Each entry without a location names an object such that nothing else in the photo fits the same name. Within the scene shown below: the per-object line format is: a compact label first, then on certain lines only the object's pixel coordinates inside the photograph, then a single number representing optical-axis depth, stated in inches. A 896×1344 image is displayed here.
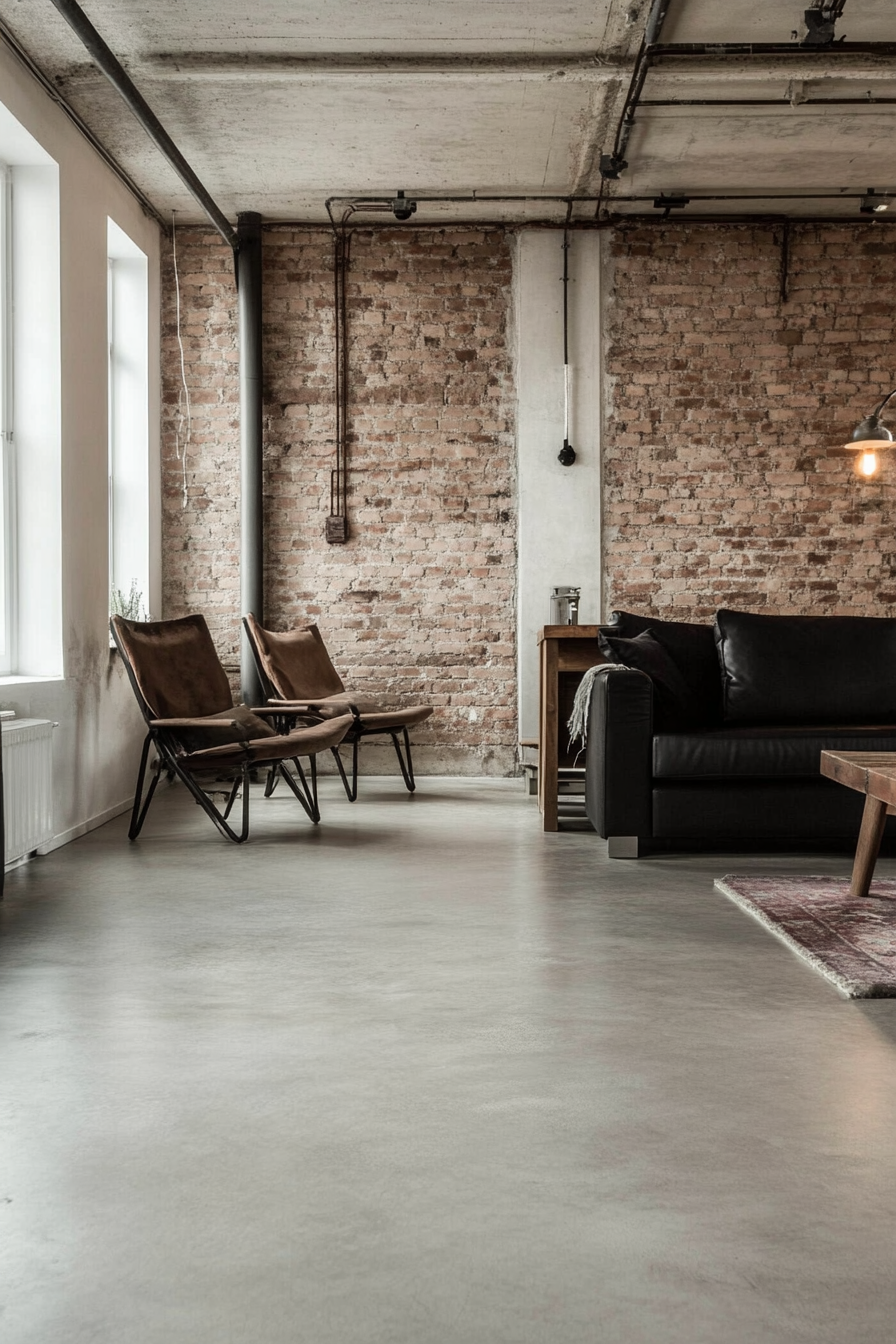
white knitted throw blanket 203.3
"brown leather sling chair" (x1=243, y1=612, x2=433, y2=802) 252.2
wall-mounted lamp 267.3
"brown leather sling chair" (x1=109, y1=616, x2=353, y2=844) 199.2
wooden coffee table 139.6
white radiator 172.4
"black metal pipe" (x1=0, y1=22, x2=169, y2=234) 193.9
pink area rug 116.0
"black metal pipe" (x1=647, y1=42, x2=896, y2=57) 198.8
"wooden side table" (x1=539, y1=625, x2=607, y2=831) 217.5
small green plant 255.9
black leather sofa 186.9
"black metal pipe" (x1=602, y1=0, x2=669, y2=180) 185.9
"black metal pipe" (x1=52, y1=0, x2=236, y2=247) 171.6
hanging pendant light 289.9
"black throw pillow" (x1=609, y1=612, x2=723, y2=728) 214.2
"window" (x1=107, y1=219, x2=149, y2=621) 279.0
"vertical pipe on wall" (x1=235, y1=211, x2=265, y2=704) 285.1
